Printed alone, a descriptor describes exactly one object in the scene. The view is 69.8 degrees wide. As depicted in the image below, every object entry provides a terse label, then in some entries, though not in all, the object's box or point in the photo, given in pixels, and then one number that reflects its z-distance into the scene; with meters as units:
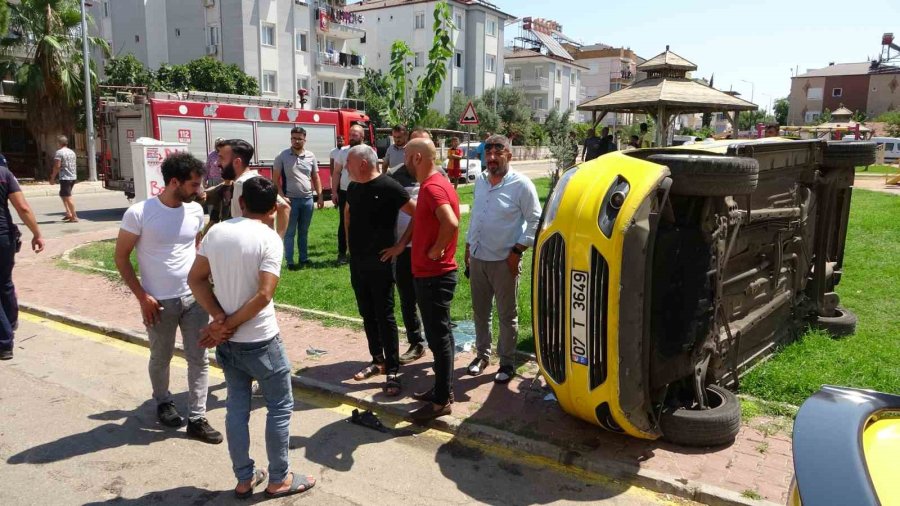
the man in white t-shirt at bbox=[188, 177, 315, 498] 3.48
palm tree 24.42
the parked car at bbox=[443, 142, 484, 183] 26.05
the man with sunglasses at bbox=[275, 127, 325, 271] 9.26
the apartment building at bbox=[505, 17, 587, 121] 68.44
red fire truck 16.03
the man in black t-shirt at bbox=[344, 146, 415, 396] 5.09
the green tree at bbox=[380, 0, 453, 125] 13.12
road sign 17.17
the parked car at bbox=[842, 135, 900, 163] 41.65
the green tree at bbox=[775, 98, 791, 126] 88.94
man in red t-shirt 4.63
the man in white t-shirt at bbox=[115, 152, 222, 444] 4.28
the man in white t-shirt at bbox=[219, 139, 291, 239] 5.35
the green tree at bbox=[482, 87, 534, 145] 54.94
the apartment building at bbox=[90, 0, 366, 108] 38.41
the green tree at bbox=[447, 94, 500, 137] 51.16
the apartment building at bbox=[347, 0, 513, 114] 55.59
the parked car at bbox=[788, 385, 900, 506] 1.78
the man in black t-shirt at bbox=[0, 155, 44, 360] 5.95
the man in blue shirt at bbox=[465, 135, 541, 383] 5.11
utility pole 23.42
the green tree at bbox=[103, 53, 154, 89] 31.88
